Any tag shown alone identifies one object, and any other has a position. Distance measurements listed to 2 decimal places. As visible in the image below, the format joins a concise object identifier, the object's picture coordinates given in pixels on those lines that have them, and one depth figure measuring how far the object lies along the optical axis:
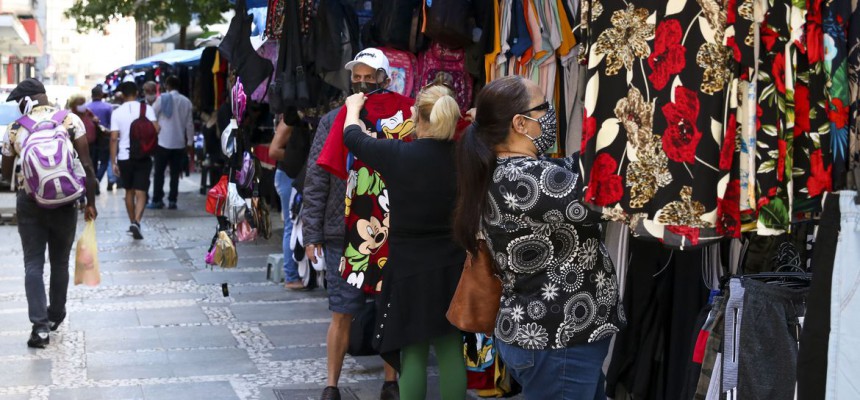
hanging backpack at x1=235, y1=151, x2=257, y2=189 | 17.14
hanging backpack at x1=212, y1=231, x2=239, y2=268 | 17.17
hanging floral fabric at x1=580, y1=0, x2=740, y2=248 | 6.57
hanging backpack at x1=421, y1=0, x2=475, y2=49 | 12.84
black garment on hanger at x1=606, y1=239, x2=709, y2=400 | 9.25
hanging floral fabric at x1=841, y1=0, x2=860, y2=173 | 6.17
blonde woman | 9.86
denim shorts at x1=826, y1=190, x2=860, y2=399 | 5.23
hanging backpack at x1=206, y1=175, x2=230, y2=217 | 17.39
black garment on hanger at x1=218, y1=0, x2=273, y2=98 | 17.05
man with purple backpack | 14.80
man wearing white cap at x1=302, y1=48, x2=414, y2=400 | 11.37
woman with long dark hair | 7.29
